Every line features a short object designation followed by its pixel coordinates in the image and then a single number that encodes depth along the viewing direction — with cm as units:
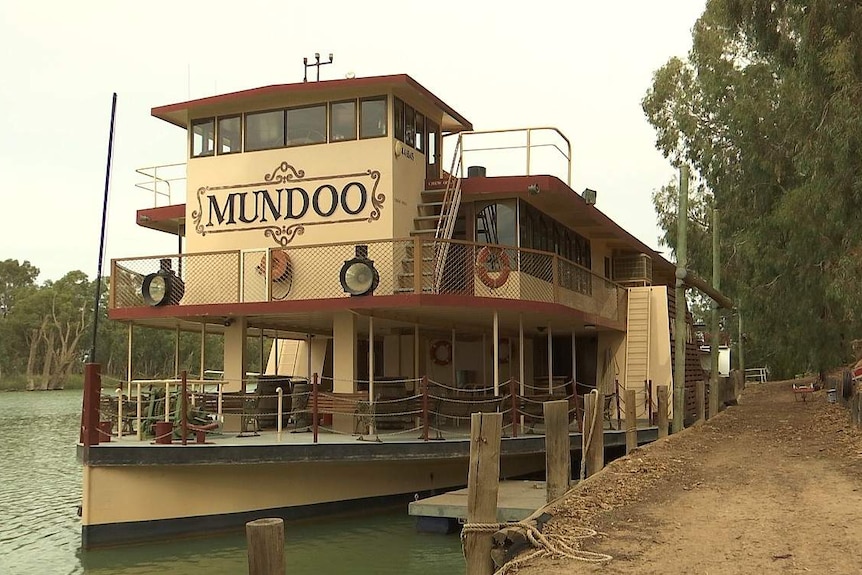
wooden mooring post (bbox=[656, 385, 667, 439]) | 1524
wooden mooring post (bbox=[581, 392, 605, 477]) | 1055
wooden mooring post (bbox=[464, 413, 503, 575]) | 721
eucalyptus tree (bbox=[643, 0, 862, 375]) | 1538
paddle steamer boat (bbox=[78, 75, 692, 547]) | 1113
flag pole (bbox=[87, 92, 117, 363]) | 1110
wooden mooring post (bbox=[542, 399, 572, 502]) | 913
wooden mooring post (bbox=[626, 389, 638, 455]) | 1296
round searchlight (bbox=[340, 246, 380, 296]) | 1205
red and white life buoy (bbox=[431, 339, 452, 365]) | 1755
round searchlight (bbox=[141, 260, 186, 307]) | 1323
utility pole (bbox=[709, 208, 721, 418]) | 2094
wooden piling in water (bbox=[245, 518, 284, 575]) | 520
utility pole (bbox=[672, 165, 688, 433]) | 1588
